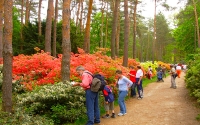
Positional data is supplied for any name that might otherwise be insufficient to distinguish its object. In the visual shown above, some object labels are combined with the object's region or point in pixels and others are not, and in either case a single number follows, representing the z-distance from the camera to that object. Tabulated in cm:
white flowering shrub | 657
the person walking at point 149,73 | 2008
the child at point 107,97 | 717
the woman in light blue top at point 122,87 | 767
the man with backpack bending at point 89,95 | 616
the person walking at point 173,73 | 1371
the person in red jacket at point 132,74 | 1037
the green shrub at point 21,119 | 540
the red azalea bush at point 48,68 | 910
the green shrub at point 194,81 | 897
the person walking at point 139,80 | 1059
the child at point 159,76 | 1870
